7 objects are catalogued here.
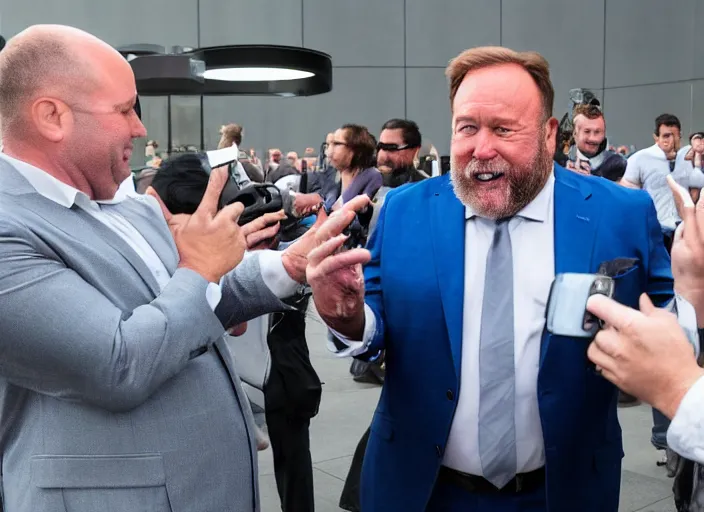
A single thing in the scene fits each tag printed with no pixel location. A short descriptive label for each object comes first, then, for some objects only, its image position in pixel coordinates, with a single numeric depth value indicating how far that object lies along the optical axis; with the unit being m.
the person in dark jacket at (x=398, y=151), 5.35
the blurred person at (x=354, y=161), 5.32
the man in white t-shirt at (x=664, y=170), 6.21
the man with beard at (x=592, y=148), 5.59
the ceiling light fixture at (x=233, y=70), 5.41
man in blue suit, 1.93
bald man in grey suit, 1.38
